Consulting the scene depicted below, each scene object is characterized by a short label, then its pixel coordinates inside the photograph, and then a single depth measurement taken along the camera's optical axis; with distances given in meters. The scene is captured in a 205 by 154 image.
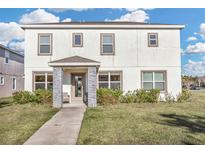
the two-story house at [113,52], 12.46
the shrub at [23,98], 11.73
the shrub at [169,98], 12.65
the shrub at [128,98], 12.10
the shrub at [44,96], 11.36
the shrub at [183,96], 12.80
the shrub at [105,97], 11.05
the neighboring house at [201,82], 60.48
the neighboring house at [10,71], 18.61
